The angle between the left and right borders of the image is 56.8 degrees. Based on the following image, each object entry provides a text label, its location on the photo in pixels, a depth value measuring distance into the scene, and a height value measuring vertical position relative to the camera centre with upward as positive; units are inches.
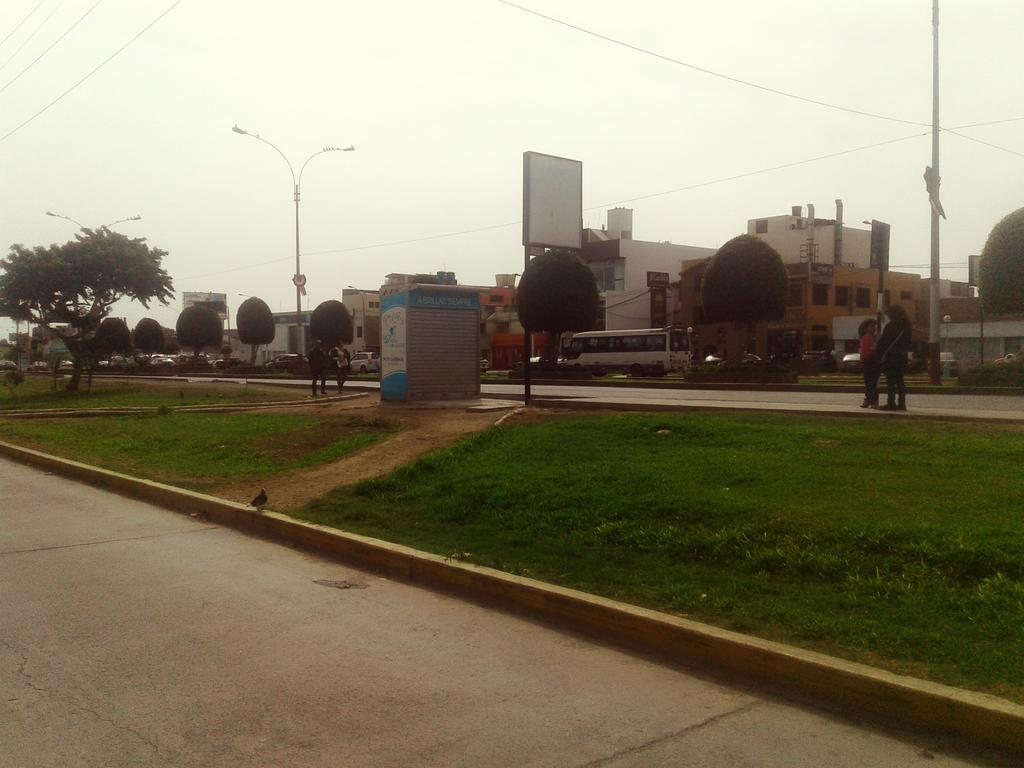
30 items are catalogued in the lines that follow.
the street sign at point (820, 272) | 2396.7 +181.4
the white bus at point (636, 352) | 2001.7 -16.4
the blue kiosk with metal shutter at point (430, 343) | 718.5 +1.8
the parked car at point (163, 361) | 2888.3 -50.6
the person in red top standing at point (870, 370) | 590.6 -16.8
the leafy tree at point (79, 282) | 1418.6 +99.9
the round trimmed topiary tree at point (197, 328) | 3243.1 +63.6
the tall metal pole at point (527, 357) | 658.2 -8.4
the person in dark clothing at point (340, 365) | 1071.0 -21.8
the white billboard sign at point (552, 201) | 676.1 +104.5
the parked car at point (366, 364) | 2401.6 -47.5
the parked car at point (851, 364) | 1860.2 -41.8
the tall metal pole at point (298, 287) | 1686.8 +104.7
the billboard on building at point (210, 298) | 5578.7 +300.5
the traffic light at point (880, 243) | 1122.0 +119.4
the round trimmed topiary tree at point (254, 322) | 2957.7 +75.4
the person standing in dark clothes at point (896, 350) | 551.2 -4.0
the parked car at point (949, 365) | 1637.6 -39.1
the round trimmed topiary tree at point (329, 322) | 2696.9 +67.9
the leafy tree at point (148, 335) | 3718.0 +45.4
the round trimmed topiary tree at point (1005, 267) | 1215.6 +98.4
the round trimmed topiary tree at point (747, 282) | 1524.4 +99.6
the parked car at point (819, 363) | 1929.1 -40.1
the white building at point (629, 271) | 2655.0 +239.3
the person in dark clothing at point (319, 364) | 1040.2 -20.0
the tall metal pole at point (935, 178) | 1079.6 +193.3
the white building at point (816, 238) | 2942.9 +332.0
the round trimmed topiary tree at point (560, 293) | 1946.4 +107.8
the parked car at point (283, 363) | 2506.4 -48.4
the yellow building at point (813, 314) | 2368.4 +76.9
